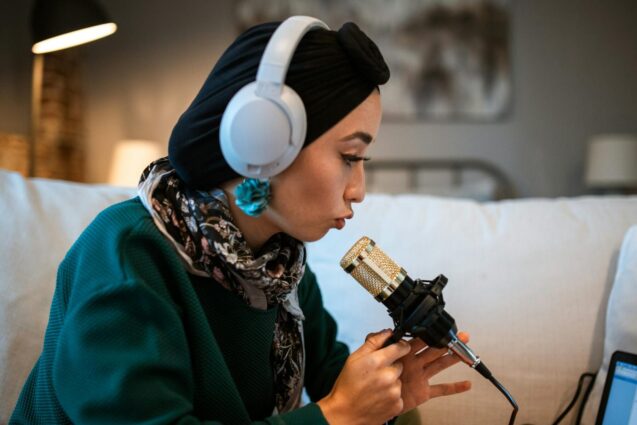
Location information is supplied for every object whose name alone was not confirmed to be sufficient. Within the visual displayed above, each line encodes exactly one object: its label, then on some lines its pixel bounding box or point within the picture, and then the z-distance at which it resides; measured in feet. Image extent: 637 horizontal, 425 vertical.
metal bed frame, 10.26
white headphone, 2.07
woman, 2.01
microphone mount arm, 2.28
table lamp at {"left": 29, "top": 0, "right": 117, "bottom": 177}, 6.93
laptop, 3.00
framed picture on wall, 10.18
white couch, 3.23
